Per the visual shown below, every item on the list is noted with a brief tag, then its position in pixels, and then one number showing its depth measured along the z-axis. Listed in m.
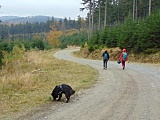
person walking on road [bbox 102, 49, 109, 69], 23.20
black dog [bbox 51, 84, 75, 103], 10.58
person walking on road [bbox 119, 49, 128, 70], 23.14
